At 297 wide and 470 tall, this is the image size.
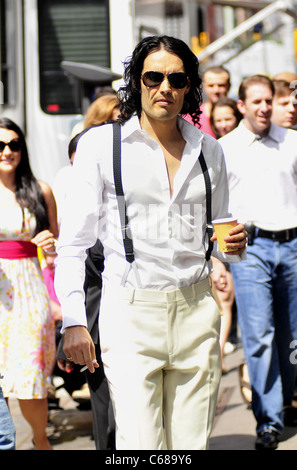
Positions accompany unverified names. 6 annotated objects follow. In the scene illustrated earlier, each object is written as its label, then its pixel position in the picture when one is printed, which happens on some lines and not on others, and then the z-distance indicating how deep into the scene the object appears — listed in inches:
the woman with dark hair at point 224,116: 527.2
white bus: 674.4
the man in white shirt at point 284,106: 519.1
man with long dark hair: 253.8
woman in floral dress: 394.6
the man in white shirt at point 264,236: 426.5
